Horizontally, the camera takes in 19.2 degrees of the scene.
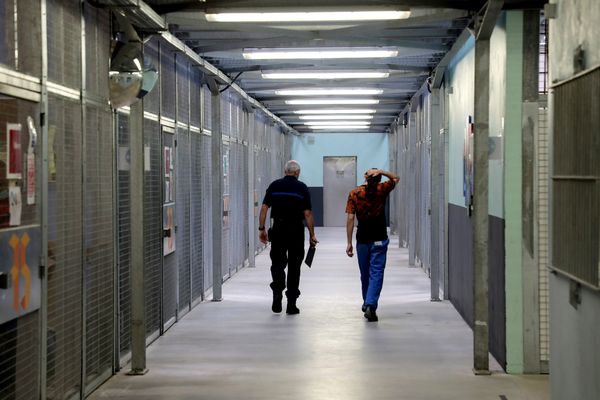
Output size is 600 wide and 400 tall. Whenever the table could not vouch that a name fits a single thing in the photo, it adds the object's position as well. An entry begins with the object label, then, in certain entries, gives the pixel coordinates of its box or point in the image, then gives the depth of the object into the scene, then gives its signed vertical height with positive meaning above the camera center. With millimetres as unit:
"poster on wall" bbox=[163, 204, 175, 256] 15499 -596
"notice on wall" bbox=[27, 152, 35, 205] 8945 -77
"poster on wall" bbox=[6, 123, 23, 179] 8371 +52
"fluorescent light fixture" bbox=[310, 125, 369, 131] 42104 +824
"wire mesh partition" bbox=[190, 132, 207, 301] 18490 -558
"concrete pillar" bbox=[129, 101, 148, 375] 12167 -489
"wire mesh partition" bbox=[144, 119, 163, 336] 14202 -548
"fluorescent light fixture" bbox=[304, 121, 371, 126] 38728 +845
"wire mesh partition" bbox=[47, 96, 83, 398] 9778 -498
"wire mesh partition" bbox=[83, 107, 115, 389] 11143 -538
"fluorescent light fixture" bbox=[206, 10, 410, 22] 13062 +1085
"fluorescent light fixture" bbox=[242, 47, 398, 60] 17056 +1056
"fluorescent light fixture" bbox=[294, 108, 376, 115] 31354 +903
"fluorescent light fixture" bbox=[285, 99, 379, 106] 27439 +936
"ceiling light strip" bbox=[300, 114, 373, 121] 34795 +877
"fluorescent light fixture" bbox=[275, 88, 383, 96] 24649 +975
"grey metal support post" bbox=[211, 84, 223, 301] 19528 -341
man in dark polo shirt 17152 -598
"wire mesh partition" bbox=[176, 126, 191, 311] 16892 -546
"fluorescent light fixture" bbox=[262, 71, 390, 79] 20620 +1016
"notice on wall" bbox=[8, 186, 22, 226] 8471 -200
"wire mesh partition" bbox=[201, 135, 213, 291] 19910 -550
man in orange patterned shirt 16373 -608
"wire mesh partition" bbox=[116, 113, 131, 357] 12591 -517
